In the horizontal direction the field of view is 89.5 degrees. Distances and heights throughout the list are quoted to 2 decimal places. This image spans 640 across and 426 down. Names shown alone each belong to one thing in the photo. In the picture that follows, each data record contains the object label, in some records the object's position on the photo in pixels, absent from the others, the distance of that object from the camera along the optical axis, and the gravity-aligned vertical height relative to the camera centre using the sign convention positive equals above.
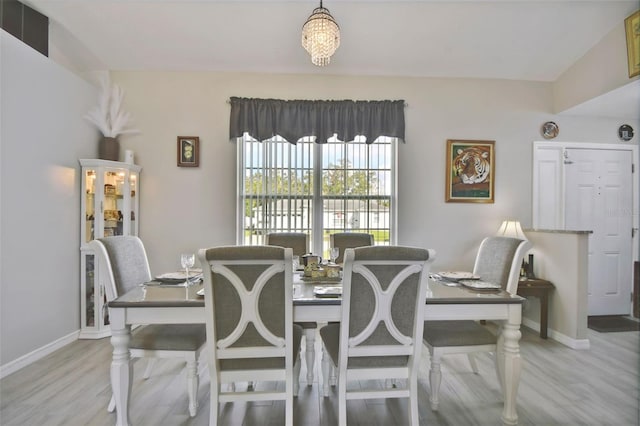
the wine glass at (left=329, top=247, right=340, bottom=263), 2.26 -0.27
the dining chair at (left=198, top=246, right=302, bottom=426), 1.44 -0.49
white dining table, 1.61 -0.50
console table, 3.12 -0.74
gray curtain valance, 3.48 +1.03
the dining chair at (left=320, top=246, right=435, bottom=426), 1.48 -0.50
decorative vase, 3.31 +0.66
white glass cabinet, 3.05 -0.11
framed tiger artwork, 3.66 +0.51
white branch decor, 3.30 +1.04
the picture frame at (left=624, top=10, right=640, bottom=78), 2.78 +1.53
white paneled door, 3.79 +0.02
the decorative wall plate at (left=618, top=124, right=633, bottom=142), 3.84 +1.03
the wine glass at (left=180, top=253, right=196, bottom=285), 1.91 -0.28
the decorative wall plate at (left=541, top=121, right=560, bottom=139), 3.72 +1.00
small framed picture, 3.51 +0.68
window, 3.61 +0.29
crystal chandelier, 2.13 +1.20
